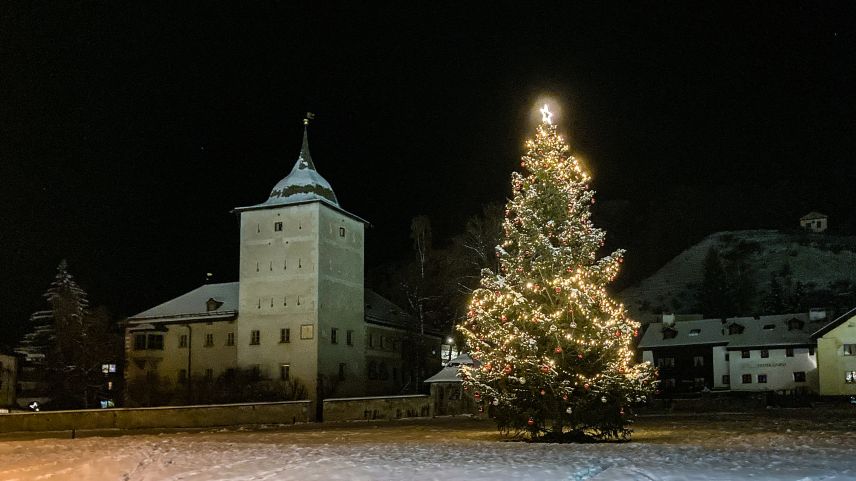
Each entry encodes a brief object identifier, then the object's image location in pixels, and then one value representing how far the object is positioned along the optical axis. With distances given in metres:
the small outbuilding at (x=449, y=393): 43.16
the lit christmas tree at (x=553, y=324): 20.68
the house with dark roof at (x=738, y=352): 73.25
